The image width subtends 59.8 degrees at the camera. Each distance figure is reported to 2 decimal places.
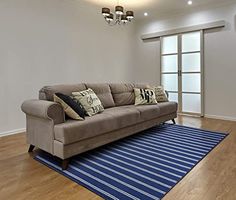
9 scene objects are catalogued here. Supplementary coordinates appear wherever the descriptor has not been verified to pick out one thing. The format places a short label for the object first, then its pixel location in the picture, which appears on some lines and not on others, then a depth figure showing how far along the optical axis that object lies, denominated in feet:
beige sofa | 7.58
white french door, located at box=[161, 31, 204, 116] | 16.58
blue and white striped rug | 6.28
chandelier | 11.27
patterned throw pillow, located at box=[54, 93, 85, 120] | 8.41
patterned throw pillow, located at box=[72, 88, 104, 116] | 9.48
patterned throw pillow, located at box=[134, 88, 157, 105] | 12.62
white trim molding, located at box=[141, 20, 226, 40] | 15.08
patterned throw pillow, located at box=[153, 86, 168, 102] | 13.76
